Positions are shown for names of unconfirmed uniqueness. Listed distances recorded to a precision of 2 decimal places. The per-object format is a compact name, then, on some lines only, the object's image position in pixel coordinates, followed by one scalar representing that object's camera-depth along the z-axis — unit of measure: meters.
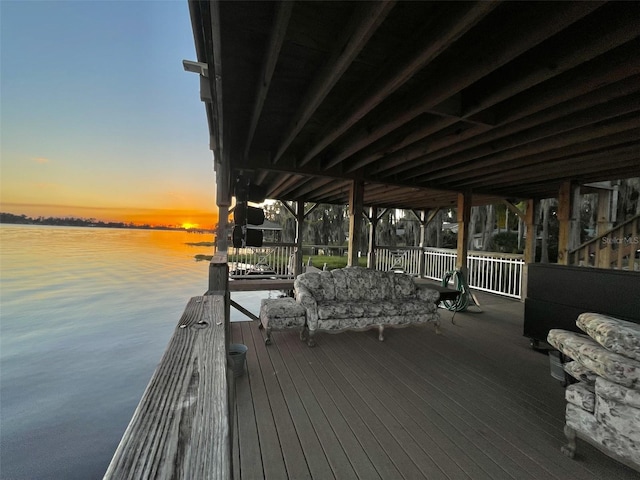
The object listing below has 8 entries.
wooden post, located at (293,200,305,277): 8.10
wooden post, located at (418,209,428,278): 9.51
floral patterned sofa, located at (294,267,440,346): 3.58
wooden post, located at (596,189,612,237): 5.43
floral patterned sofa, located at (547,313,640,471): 1.43
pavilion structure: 0.54
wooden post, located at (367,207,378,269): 9.05
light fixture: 1.83
